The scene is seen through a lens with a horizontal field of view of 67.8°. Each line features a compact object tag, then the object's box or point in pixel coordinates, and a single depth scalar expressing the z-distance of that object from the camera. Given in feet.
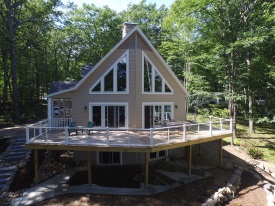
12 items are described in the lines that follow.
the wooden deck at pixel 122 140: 36.70
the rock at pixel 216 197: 35.08
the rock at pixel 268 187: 41.30
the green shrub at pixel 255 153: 59.43
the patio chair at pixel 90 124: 43.97
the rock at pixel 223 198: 36.06
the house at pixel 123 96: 46.24
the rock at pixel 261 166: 51.82
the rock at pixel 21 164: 44.94
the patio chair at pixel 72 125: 43.11
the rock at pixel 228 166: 48.60
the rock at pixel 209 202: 33.68
